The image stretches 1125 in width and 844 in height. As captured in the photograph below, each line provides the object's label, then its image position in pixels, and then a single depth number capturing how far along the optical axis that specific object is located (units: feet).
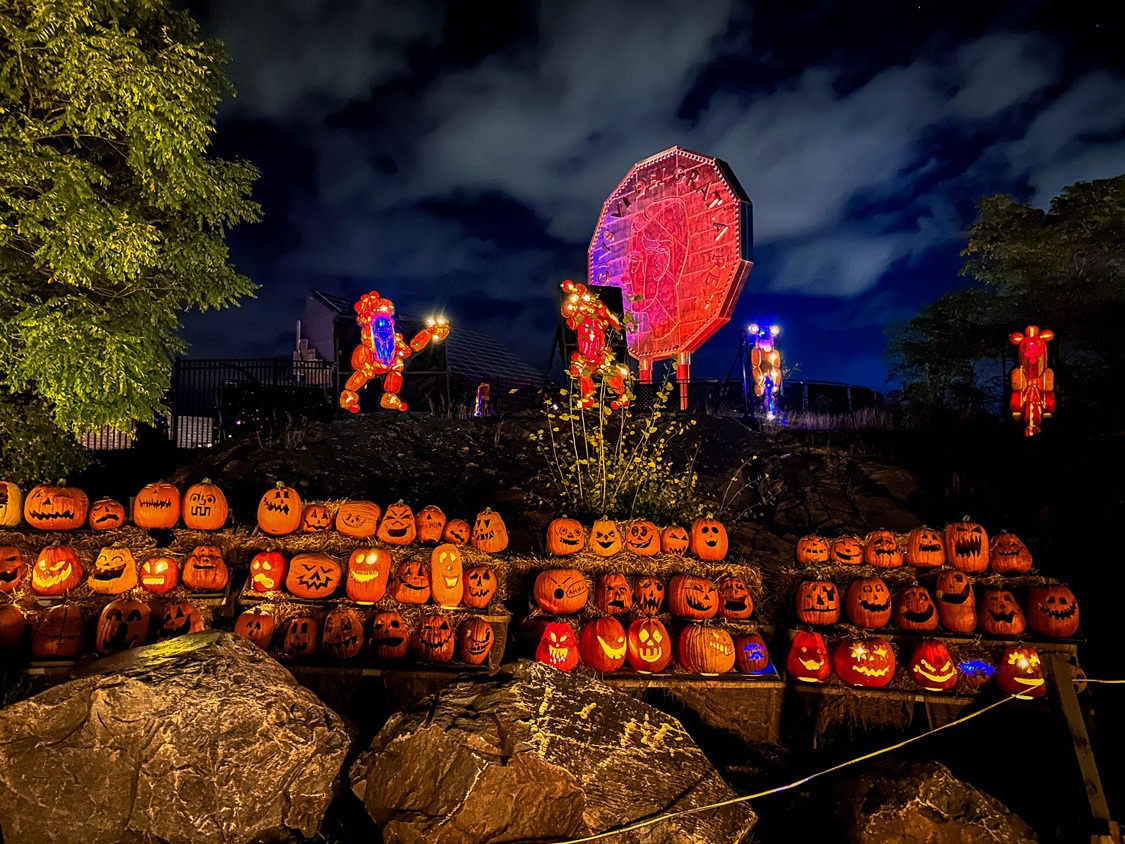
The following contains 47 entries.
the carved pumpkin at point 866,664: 15.72
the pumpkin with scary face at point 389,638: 15.31
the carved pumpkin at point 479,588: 16.81
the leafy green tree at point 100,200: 16.63
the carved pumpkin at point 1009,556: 17.67
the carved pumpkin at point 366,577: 16.44
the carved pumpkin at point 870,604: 16.83
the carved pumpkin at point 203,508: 17.57
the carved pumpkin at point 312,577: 16.30
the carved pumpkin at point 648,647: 15.92
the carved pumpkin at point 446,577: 16.56
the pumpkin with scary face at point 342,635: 15.21
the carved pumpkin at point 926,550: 17.87
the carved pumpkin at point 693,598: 17.06
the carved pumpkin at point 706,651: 15.81
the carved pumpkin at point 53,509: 16.72
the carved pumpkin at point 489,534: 18.28
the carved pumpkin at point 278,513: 17.47
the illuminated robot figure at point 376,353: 39.50
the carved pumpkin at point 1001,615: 16.29
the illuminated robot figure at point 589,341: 23.24
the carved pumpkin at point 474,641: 15.56
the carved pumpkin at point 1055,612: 16.11
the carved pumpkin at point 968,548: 17.78
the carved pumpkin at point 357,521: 17.79
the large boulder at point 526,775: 8.55
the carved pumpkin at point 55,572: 15.55
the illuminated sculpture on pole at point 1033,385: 35.47
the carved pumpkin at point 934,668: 15.65
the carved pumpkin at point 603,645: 15.74
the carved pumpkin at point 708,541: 18.62
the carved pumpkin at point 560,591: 16.87
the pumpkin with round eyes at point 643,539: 18.58
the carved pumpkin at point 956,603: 16.57
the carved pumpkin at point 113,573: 15.70
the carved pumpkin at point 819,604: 16.98
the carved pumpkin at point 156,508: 17.39
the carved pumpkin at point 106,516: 17.10
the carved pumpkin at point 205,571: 16.20
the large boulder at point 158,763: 8.55
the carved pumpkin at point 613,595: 17.07
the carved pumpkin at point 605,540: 18.29
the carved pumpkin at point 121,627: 14.30
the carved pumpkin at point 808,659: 15.92
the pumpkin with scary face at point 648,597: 17.28
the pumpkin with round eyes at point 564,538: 18.11
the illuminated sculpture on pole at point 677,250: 40.96
